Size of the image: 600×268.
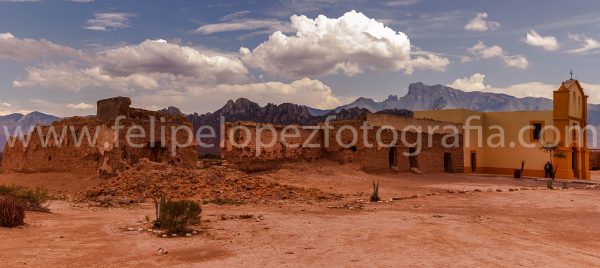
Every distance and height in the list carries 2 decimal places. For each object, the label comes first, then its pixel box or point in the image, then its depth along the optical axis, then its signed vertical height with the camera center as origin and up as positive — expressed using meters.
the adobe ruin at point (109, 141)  16.45 +0.12
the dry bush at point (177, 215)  8.40 -1.33
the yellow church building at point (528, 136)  30.95 +0.75
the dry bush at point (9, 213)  8.24 -1.22
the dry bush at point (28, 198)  10.55 -1.25
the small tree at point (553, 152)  28.88 -0.33
